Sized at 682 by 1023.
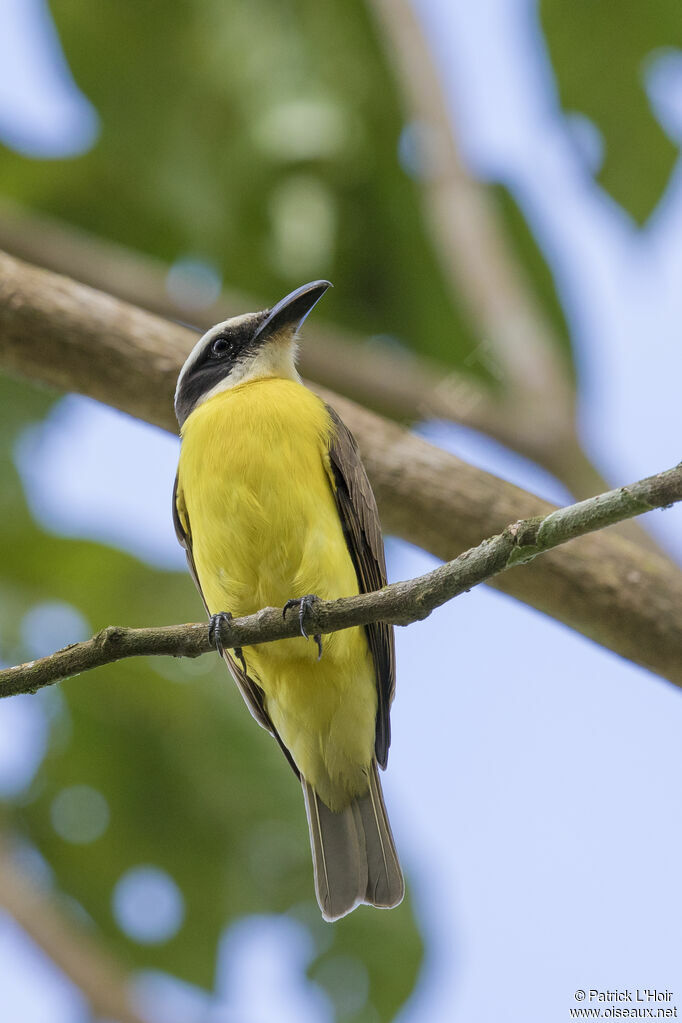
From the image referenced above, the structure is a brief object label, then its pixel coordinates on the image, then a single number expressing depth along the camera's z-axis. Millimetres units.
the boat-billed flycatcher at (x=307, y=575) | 7270
